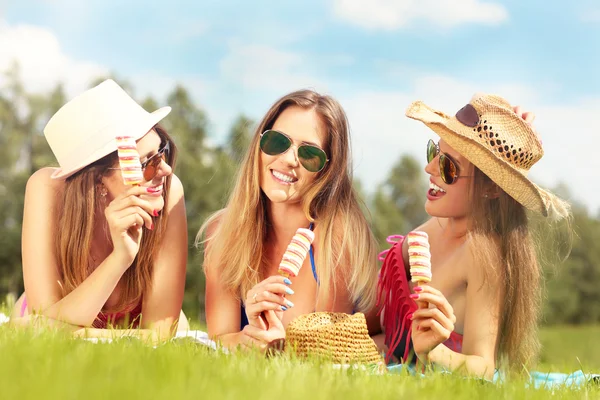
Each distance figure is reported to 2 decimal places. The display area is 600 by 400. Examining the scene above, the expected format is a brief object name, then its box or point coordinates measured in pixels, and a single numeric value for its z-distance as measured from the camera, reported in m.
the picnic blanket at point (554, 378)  4.25
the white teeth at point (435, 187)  5.10
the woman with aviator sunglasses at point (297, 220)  5.14
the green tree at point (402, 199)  31.64
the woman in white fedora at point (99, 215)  5.27
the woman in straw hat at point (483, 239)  4.88
